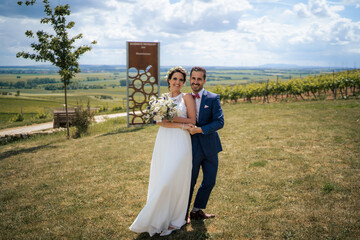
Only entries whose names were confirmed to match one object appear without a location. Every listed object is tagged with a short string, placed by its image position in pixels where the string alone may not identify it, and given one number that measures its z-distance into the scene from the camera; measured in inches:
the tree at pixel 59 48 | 392.8
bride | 127.6
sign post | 491.2
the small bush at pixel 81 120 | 450.3
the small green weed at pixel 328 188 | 179.1
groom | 134.5
